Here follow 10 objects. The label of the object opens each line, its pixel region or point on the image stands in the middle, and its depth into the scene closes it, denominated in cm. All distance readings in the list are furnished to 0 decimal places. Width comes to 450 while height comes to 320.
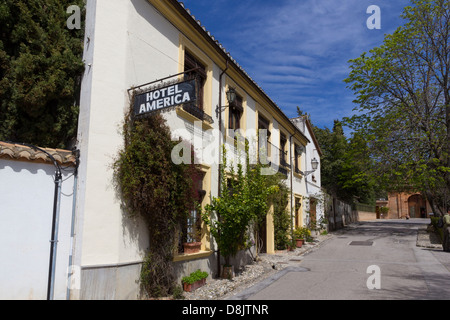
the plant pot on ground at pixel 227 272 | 860
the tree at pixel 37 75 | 564
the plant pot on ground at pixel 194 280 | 711
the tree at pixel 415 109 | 1719
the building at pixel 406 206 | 5262
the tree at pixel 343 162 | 1928
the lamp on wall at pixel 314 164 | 1822
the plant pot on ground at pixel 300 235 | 1488
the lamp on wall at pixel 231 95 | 936
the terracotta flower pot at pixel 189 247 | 757
